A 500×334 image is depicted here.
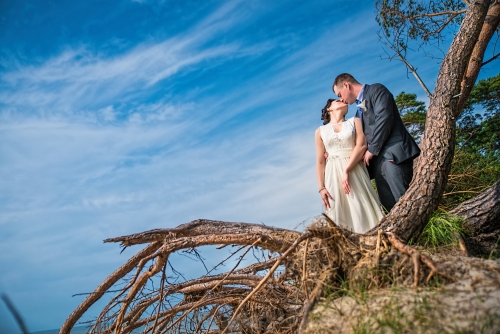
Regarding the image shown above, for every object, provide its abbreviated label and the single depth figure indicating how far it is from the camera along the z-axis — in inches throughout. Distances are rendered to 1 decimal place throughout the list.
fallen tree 128.4
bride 220.7
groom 215.5
